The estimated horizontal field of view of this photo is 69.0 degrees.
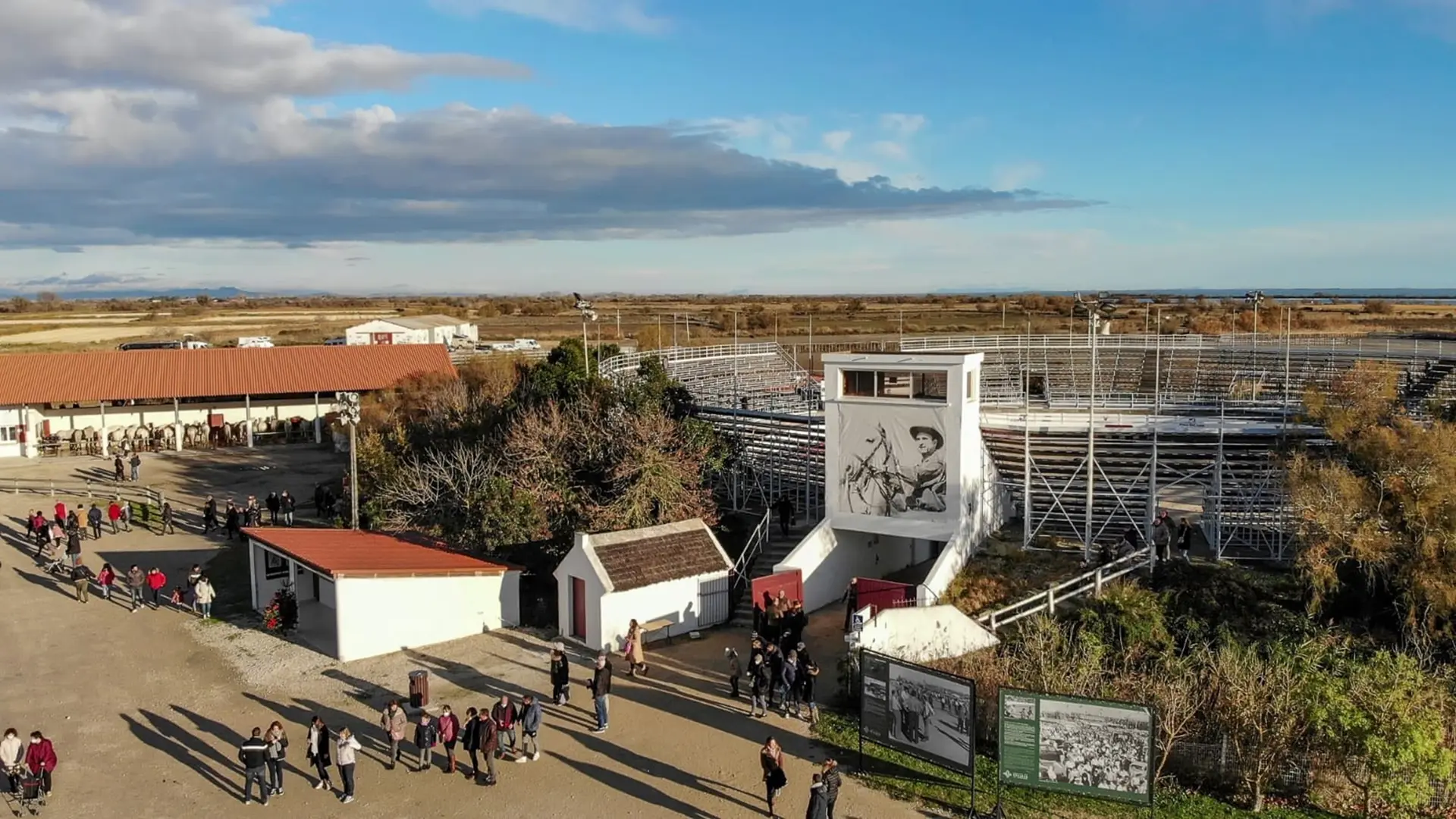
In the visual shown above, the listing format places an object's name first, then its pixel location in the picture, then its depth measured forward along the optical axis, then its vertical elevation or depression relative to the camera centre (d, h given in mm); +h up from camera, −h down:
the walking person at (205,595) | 23016 -6010
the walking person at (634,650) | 19016 -6023
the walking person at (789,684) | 17078 -6032
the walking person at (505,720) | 15391 -5876
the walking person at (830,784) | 12742 -5685
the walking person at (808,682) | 16938 -5975
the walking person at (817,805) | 12617 -5861
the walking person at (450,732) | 15125 -5924
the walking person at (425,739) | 15297 -6100
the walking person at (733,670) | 18125 -6153
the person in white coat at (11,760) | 14227 -5894
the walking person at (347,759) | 14328 -5959
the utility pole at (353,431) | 26219 -2844
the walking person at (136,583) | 23844 -5922
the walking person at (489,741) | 14859 -5966
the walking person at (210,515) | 31609 -5839
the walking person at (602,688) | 16547 -5823
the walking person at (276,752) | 14422 -5916
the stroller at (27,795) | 14094 -6337
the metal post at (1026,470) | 24000 -3727
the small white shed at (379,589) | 20359 -5576
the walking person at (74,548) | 26397 -5673
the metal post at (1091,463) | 22994 -3440
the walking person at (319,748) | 14664 -5944
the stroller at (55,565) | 27172 -6338
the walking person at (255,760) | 14211 -5910
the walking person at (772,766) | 13461 -5753
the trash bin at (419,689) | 17062 -6006
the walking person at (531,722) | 15586 -5967
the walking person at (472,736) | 14977 -5961
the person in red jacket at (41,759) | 14125 -5837
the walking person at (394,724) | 15359 -5908
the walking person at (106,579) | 24844 -6070
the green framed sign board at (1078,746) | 13070 -5479
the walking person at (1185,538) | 22766 -4979
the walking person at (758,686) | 17094 -6057
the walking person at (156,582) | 23734 -5880
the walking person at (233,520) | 30750 -5845
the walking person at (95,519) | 30516 -5711
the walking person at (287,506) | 31878 -5703
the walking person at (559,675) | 17594 -5969
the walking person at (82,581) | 24500 -6029
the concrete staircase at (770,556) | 22797 -5845
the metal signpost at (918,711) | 14047 -5510
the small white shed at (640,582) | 20609 -5395
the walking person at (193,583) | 23703 -6023
